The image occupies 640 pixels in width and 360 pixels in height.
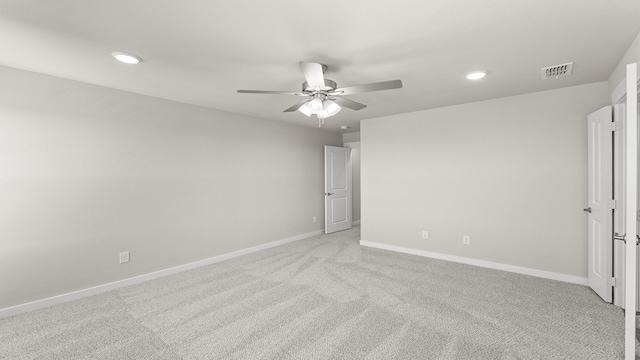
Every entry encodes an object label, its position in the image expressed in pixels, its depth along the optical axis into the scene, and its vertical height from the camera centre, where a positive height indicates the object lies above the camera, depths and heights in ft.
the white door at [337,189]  20.01 -0.79
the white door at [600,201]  8.90 -0.84
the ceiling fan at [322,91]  6.91 +2.43
